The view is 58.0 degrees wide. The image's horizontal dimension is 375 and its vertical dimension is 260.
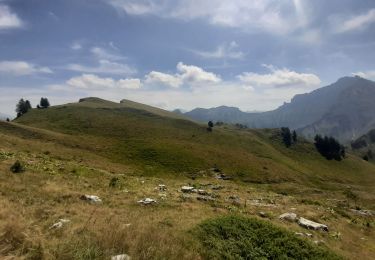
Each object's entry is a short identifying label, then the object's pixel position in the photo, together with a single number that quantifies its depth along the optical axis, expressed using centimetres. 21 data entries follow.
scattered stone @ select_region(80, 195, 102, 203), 2009
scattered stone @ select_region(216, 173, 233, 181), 7248
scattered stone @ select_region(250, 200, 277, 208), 3034
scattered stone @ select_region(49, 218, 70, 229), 1039
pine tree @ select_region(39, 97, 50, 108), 15788
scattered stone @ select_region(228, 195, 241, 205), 2913
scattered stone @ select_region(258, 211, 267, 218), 2460
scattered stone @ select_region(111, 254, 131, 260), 690
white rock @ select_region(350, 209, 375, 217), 4142
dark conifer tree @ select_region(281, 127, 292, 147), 14788
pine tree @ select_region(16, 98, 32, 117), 14708
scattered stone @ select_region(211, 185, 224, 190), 4448
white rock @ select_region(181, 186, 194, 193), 3291
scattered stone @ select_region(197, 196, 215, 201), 2782
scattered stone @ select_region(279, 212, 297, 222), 2444
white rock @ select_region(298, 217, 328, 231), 2345
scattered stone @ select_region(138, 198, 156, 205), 2181
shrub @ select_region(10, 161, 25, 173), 2745
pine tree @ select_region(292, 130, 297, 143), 15290
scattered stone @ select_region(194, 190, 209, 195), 3269
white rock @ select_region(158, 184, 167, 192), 3191
